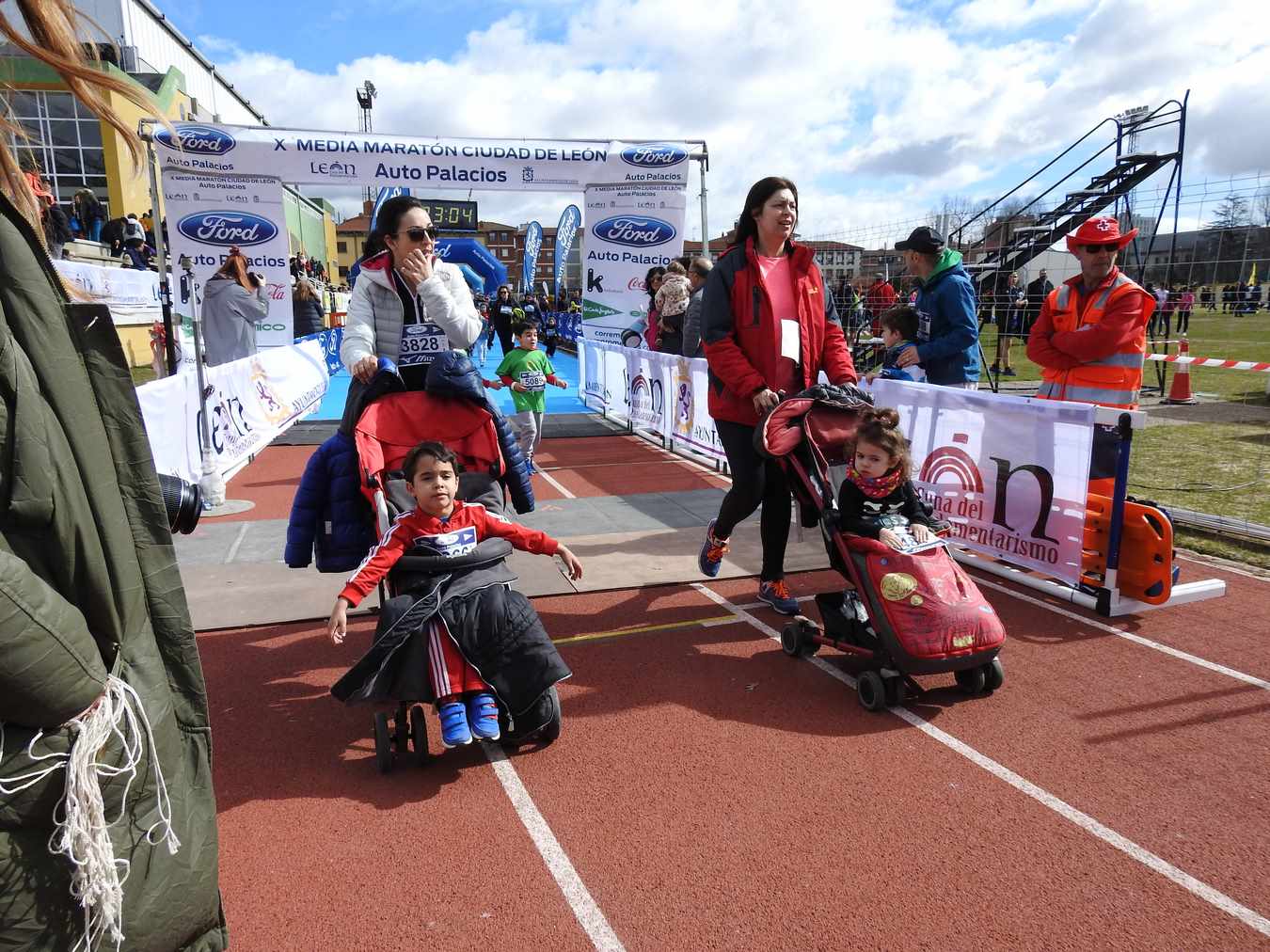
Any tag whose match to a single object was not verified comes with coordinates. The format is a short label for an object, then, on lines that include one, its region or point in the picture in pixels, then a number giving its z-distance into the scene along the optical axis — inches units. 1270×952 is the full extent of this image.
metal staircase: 591.8
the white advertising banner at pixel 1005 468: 202.2
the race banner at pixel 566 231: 999.6
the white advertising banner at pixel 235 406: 273.7
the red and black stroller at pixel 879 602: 146.4
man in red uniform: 203.6
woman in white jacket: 160.4
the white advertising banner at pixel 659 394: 386.3
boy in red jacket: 131.6
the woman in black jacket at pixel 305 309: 666.8
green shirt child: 356.2
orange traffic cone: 568.1
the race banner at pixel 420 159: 544.1
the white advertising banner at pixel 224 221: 561.0
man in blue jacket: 223.3
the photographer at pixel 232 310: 421.7
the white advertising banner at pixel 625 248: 604.7
